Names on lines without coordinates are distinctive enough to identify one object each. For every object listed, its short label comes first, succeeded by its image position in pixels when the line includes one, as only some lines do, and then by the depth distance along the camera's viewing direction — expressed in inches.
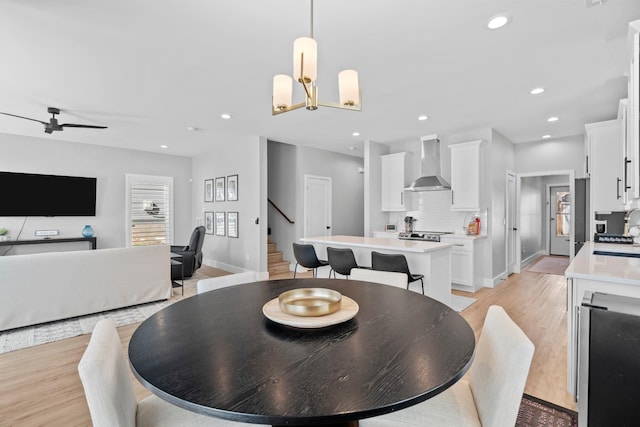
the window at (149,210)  265.9
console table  209.3
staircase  237.5
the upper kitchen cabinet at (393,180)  231.5
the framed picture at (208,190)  275.6
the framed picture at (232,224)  243.1
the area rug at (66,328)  115.7
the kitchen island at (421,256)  126.4
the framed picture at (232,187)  242.2
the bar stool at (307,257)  150.5
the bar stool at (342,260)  133.3
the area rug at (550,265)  248.4
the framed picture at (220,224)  260.2
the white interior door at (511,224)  225.0
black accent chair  192.9
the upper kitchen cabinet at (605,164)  151.6
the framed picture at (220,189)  259.4
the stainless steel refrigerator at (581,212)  191.9
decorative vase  240.1
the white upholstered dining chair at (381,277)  80.3
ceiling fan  159.0
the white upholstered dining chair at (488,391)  38.8
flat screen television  216.2
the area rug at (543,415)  72.0
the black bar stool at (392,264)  119.4
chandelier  63.7
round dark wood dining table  29.6
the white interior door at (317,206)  253.1
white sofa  123.5
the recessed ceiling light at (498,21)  84.4
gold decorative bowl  49.3
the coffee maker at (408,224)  210.4
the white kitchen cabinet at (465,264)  187.9
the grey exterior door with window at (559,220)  333.7
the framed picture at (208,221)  276.1
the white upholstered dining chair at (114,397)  34.4
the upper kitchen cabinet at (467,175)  195.8
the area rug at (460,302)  156.4
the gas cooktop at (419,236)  179.8
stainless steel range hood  204.8
